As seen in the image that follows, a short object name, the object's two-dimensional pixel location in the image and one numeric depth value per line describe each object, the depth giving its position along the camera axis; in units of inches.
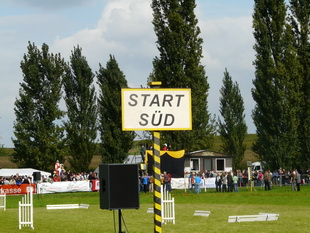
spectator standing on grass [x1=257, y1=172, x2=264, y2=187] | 2290.8
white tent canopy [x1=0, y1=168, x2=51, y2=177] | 2549.2
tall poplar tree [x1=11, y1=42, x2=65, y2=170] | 2891.2
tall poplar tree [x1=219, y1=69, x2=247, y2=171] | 3289.9
